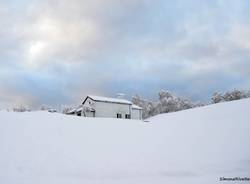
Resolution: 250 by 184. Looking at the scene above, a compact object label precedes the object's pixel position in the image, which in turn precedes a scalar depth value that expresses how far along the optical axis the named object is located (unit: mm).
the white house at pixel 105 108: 24230
